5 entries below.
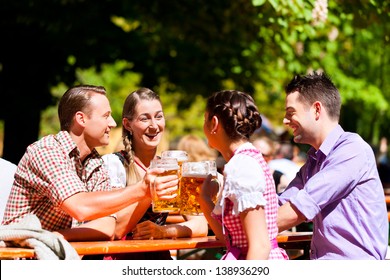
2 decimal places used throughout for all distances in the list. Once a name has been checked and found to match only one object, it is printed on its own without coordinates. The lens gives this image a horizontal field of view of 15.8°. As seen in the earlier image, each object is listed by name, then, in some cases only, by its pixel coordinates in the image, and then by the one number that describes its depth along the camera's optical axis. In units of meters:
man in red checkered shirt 6.28
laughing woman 7.39
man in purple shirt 6.46
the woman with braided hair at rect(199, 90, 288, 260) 5.61
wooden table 5.89
